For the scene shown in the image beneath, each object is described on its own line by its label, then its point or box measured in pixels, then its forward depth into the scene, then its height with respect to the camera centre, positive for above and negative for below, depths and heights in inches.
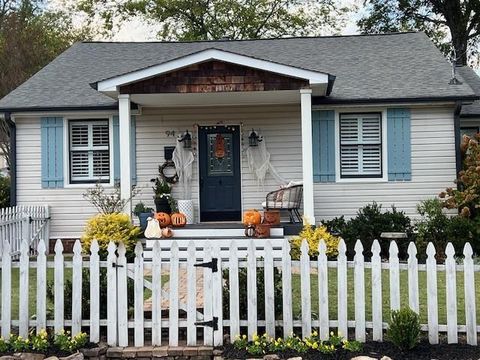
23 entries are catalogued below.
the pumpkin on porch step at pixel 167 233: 421.4 -26.7
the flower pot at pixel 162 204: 478.9 -6.2
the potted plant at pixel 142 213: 460.1 -13.0
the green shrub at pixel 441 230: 421.4 -28.9
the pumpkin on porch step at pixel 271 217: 432.5 -16.9
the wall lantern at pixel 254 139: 493.4 +48.0
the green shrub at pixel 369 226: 428.5 -24.8
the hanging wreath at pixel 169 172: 495.8 +21.1
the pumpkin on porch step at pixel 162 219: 434.3 -16.8
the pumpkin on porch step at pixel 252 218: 425.4 -17.1
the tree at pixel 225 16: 1204.7 +384.3
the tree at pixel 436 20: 1093.8 +340.8
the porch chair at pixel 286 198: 448.2 -3.0
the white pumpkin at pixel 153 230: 418.0 -24.2
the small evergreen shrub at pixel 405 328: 196.5 -46.5
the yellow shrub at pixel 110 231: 387.4 -23.3
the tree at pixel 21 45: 900.6 +252.2
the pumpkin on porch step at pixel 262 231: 415.5 -26.1
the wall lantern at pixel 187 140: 494.6 +48.2
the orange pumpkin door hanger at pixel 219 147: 502.9 +42.4
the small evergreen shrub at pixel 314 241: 371.9 -31.0
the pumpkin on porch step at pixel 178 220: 441.1 -18.2
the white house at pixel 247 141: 476.4 +46.1
